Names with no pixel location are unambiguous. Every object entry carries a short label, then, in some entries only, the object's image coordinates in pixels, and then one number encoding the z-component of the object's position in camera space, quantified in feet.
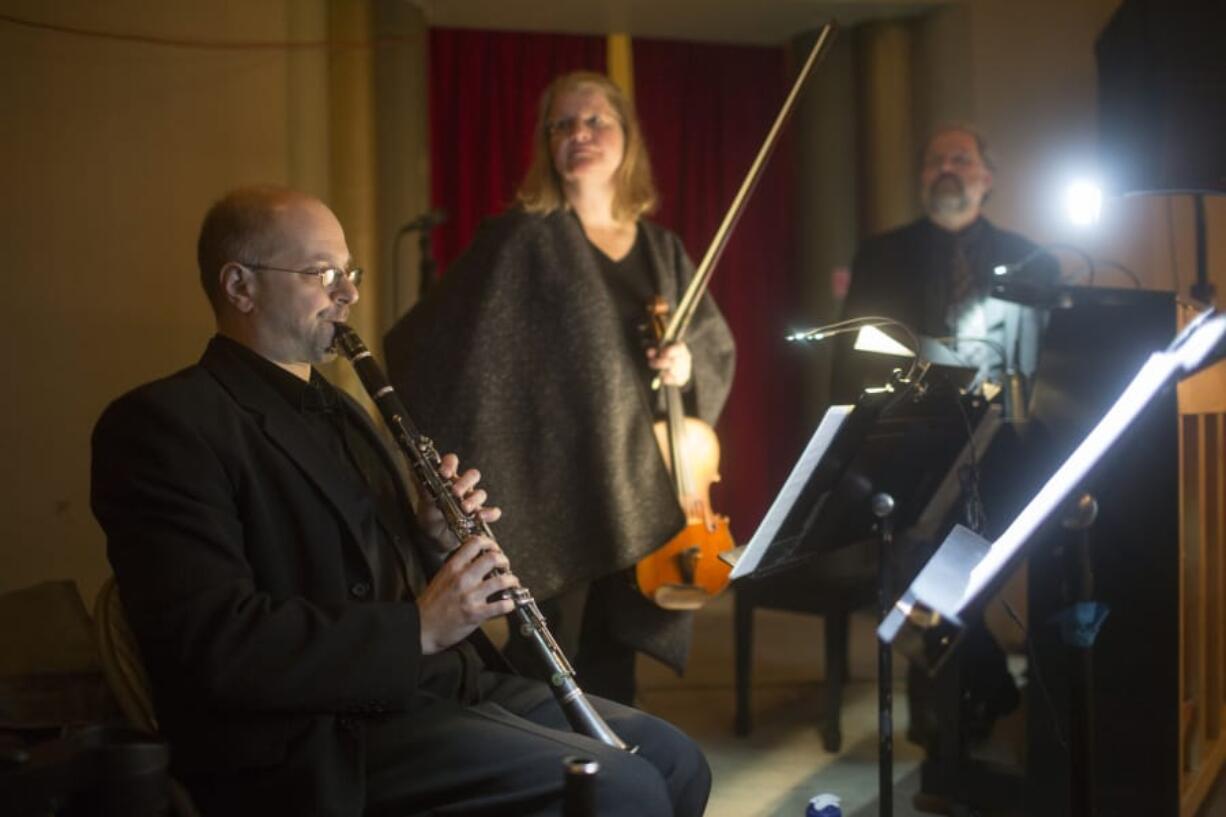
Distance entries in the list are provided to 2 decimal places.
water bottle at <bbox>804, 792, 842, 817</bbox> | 5.77
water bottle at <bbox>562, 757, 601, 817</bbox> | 4.43
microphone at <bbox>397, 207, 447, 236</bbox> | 12.85
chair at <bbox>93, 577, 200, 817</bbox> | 5.14
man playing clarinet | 4.83
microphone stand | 12.88
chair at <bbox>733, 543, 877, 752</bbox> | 10.00
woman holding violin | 8.46
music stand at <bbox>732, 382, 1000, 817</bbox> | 5.88
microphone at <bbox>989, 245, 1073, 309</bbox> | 7.95
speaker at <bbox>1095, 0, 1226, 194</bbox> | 9.68
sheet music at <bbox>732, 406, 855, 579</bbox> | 5.81
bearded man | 10.73
